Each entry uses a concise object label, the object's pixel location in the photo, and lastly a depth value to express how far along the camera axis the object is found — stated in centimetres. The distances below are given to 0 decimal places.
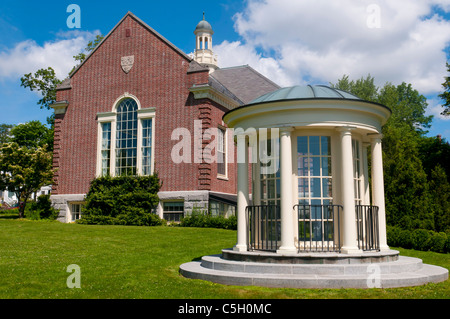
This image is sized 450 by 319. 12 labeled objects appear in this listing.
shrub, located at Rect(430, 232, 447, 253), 1539
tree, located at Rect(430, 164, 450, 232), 2072
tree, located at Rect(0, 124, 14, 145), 7668
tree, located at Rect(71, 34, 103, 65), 4088
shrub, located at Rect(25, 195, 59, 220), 2691
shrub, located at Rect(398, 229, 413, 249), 1605
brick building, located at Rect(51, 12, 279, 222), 2370
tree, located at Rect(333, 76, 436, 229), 1839
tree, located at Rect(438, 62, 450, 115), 2833
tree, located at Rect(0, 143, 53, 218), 2997
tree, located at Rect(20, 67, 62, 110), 3912
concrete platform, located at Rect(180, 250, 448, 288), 809
